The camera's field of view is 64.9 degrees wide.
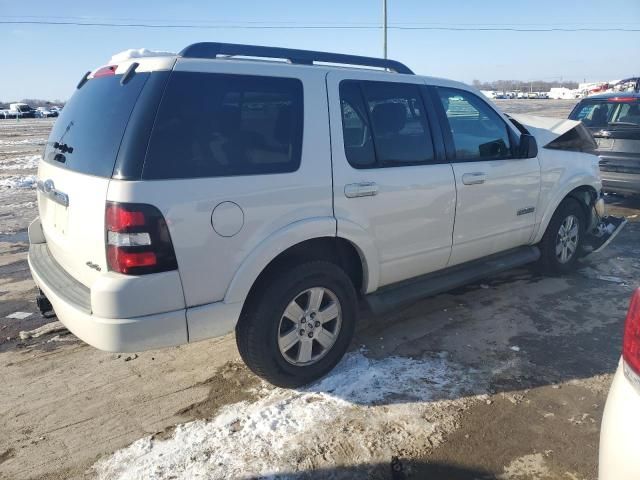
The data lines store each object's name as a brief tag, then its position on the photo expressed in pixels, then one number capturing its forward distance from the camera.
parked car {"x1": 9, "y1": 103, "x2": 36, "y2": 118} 60.47
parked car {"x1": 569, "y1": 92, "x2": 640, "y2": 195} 7.77
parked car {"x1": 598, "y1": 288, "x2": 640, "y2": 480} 1.60
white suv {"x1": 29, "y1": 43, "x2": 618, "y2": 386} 2.63
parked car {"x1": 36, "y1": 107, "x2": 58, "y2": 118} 62.84
